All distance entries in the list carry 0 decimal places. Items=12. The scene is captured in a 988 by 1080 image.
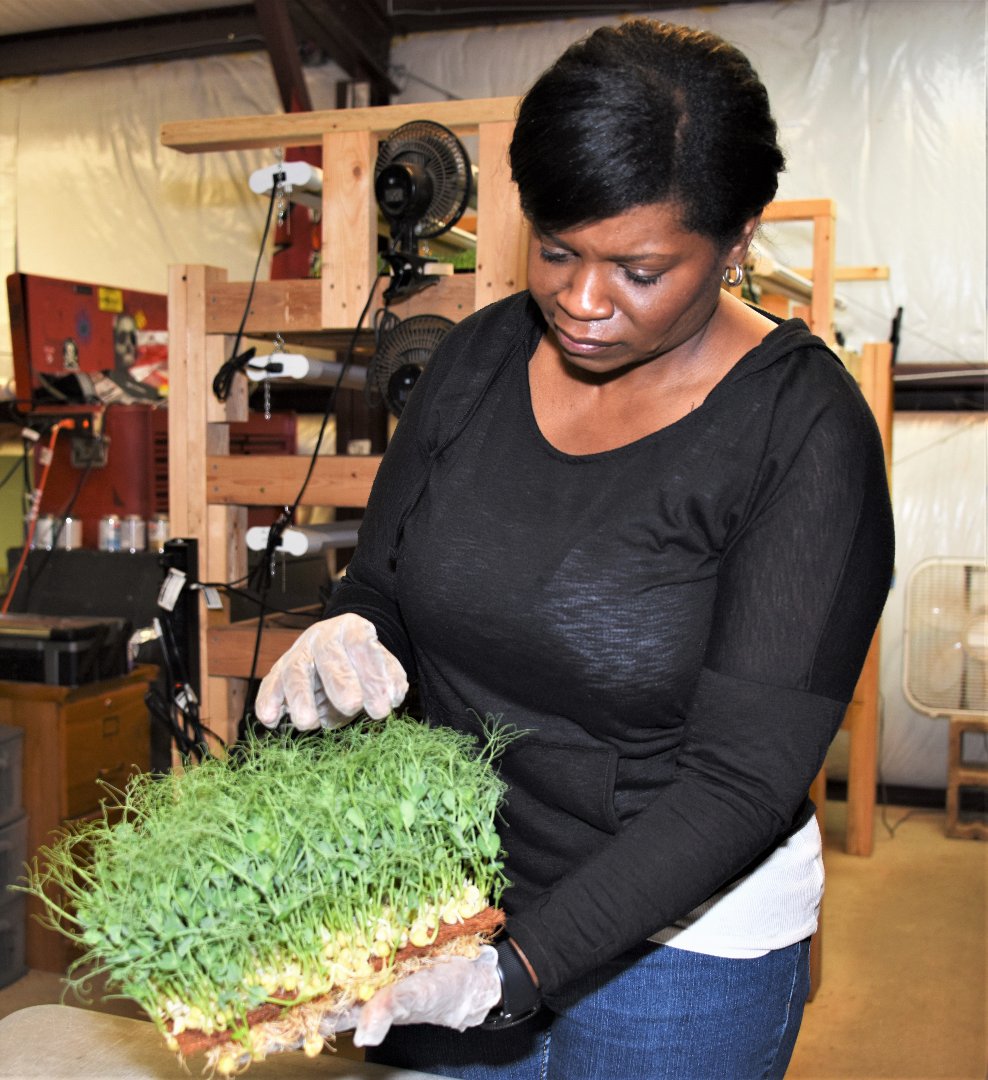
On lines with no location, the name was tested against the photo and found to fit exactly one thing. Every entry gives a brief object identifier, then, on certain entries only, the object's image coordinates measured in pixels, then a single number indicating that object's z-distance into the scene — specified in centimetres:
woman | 100
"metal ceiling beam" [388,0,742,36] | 516
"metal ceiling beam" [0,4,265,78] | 545
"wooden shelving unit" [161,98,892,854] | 256
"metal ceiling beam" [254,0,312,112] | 489
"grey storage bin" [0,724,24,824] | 331
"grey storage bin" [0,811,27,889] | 333
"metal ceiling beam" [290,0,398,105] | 512
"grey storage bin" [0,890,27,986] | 331
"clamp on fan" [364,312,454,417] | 256
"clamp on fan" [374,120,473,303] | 256
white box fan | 472
